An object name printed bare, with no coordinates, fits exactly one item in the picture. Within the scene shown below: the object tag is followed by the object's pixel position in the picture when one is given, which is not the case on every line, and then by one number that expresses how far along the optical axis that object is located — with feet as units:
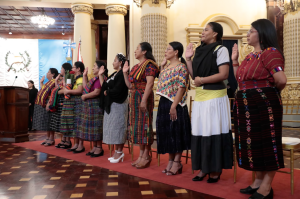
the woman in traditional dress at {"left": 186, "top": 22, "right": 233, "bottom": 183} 7.91
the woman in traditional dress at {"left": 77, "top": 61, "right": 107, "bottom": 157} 12.48
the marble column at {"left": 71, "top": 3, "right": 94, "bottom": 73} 27.71
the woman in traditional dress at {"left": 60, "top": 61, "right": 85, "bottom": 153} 13.71
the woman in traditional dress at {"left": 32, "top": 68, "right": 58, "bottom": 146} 15.67
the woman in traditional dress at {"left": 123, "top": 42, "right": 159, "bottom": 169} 10.21
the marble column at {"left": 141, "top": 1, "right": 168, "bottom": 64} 25.64
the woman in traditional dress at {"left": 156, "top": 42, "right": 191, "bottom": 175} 9.05
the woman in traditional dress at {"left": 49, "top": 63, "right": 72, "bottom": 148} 14.66
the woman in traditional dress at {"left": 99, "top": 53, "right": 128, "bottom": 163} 11.33
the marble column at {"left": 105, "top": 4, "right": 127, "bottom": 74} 27.73
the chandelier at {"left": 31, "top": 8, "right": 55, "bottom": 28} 36.09
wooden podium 17.49
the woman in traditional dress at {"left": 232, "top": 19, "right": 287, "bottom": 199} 6.55
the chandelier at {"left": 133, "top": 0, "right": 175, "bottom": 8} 26.32
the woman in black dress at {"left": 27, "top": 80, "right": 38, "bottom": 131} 25.64
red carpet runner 7.44
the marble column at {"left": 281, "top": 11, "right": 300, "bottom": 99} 25.61
